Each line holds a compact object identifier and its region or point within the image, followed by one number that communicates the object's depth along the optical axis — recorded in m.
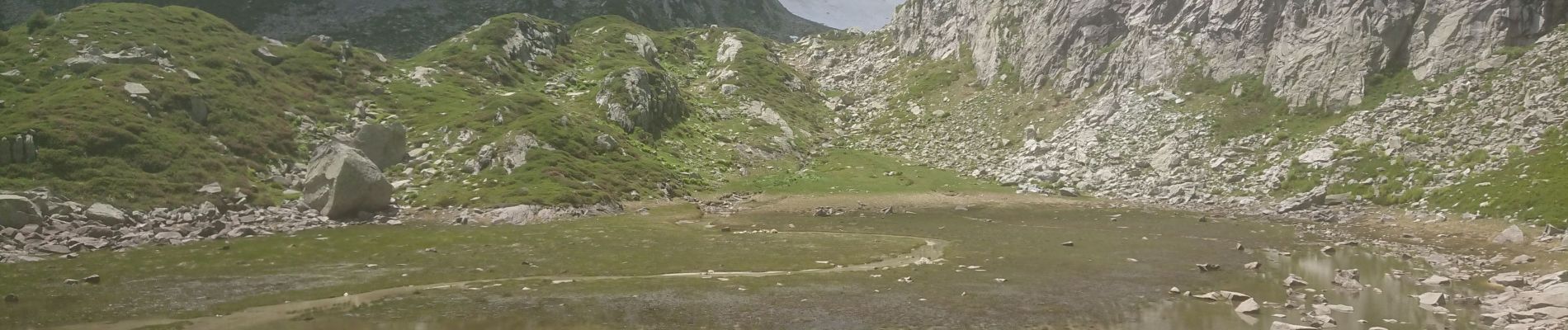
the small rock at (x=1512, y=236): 32.66
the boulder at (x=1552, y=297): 19.78
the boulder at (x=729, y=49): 123.81
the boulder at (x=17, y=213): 33.38
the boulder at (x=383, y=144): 56.91
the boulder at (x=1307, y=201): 47.50
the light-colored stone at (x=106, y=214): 36.69
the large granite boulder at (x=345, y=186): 45.28
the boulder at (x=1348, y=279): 25.00
